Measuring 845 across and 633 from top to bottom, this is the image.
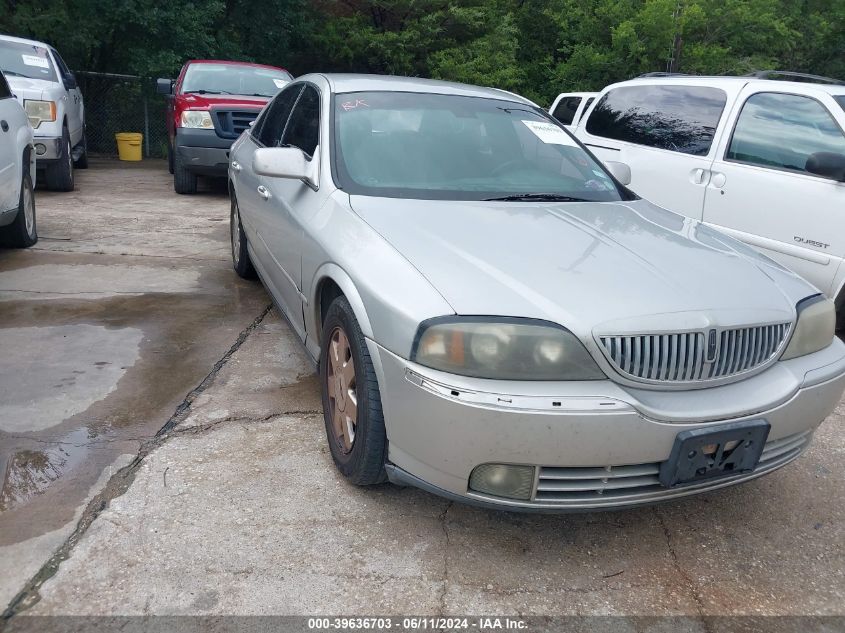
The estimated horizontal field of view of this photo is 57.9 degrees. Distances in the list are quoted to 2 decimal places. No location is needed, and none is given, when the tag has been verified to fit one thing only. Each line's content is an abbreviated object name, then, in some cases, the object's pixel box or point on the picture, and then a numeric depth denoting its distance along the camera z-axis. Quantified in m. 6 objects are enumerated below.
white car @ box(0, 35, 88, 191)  8.60
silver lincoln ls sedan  2.28
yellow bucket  14.11
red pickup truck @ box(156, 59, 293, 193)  9.06
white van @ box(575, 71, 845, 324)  4.73
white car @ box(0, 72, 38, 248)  5.58
